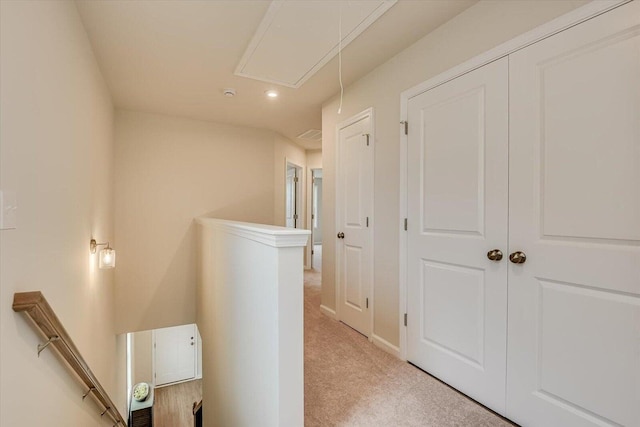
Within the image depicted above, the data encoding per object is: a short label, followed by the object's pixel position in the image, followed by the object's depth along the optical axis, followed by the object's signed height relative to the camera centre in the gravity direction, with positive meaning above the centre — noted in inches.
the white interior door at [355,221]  101.0 -3.7
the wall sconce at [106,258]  97.5 -15.3
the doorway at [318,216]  345.4 -7.5
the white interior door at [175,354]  231.8 -112.7
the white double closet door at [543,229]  47.1 -3.5
